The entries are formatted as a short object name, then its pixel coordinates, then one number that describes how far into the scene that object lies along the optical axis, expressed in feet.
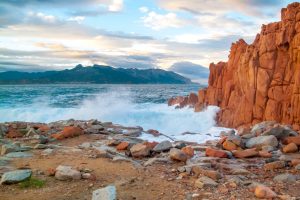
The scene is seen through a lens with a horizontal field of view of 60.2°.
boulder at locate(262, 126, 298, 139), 37.09
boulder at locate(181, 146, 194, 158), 29.79
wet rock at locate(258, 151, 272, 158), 30.42
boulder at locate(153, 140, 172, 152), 31.65
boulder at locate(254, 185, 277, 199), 19.34
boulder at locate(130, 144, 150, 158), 30.16
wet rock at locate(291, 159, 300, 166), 26.81
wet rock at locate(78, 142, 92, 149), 34.18
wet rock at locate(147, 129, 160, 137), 48.50
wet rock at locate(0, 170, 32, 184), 20.82
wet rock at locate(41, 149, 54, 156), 30.21
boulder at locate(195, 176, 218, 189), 21.01
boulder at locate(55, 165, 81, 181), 21.89
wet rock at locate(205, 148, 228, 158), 29.52
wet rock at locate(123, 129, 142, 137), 46.23
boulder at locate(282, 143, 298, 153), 32.44
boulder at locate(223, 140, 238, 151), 33.76
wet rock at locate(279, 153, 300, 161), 28.48
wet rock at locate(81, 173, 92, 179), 22.16
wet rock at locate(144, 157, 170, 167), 27.20
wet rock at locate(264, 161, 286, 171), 26.46
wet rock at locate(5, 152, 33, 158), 29.08
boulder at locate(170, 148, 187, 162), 27.64
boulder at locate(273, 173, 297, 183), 23.00
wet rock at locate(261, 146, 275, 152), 32.89
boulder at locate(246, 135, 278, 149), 34.68
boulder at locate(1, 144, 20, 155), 30.16
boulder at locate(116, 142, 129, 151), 33.07
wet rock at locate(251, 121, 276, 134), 41.88
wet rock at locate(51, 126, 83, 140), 38.43
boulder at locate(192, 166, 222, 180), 22.76
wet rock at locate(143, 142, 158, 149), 32.50
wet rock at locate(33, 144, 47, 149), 33.20
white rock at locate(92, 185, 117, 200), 17.30
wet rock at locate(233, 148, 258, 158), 30.44
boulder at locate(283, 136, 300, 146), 34.45
